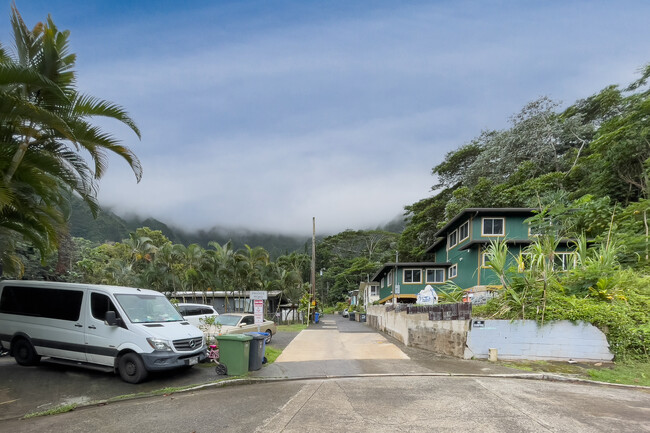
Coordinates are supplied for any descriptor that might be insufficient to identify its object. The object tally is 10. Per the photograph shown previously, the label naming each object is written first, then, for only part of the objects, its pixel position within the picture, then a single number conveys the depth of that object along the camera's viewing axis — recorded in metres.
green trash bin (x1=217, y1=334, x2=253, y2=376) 9.66
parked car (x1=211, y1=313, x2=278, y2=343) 14.77
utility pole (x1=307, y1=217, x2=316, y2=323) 38.56
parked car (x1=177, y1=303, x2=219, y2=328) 16.39
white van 8.90
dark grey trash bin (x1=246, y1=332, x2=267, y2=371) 10.25
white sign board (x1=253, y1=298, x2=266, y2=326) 16.89
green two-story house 27.33
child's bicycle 9.72
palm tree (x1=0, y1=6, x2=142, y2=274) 7.57
